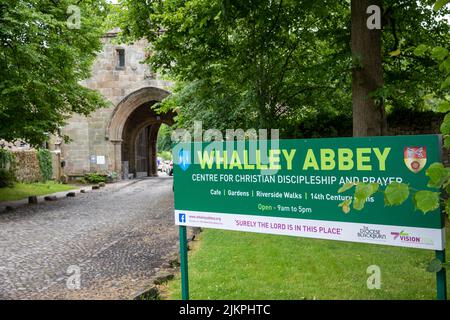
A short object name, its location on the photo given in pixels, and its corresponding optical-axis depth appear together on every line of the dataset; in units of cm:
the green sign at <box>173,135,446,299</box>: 325
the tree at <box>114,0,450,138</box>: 727
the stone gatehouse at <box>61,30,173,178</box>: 2884
